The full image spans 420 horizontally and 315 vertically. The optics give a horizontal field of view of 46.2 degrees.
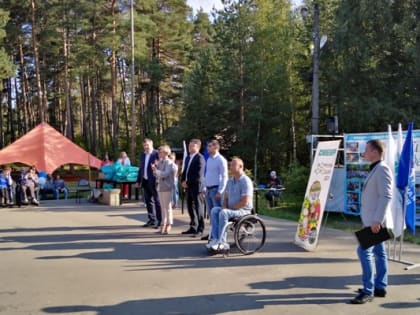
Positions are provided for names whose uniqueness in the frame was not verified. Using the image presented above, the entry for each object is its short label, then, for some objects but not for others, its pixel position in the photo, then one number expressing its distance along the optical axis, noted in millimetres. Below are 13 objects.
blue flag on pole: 6312
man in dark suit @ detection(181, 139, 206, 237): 8633
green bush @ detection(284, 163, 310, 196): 13969
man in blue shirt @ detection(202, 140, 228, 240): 8062
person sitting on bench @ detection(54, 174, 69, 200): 17831
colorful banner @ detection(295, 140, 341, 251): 7375
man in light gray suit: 4805
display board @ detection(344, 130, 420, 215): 11664
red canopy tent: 19438
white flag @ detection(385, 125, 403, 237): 6598
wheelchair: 7020
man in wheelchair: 7039
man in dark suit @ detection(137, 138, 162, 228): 9703
